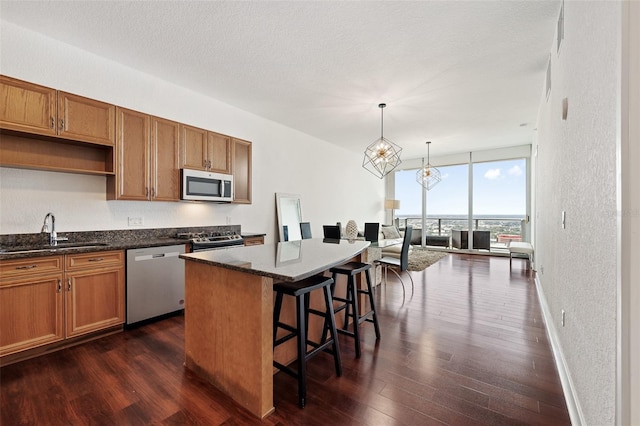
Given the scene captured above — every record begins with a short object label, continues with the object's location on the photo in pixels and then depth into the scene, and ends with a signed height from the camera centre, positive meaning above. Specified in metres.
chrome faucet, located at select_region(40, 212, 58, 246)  2.67 -0.17
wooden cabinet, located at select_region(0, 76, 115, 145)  2.33 +0.92
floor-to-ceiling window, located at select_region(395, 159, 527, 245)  7.28 +0.35
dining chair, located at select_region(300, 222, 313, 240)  5.16 -0.33
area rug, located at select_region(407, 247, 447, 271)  5.71 -1.10
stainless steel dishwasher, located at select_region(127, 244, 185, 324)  2.83 -0.76
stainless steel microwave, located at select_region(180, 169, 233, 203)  3.55 +0.36
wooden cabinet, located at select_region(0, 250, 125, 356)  2.17 -0.75
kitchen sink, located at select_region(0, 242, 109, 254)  2.25 -0.32
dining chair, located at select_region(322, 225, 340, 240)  4.71 -0.33
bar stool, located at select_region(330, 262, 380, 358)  2.27 -0.76
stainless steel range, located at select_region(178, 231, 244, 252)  3.37 -0.36
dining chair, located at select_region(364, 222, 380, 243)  5.25 -0.36
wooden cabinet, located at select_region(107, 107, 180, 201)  3.00 +0.62
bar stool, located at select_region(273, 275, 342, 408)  1.72 -0.78
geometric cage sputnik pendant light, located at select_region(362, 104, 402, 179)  4.18 +0.91
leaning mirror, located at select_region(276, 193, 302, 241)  5.16 -0.07
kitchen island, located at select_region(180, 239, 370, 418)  1.63 -0.67
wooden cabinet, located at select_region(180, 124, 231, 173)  3.60 +0.87
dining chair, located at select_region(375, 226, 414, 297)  3.64 -0.66
